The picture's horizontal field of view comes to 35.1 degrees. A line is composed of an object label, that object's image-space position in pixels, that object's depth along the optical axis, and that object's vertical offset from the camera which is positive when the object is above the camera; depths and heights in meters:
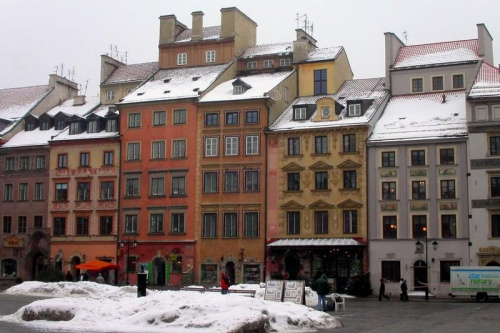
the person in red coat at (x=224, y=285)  38.72 -2.80
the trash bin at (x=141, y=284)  32.62 -2.33
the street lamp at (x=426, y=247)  51.88 -1.23
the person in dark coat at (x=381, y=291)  49.43 -3.94
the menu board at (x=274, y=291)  33.88 -2.70
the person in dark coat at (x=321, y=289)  33.41 -2.57
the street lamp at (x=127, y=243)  60.51 -1.22
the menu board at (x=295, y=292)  33.50 -2.71
